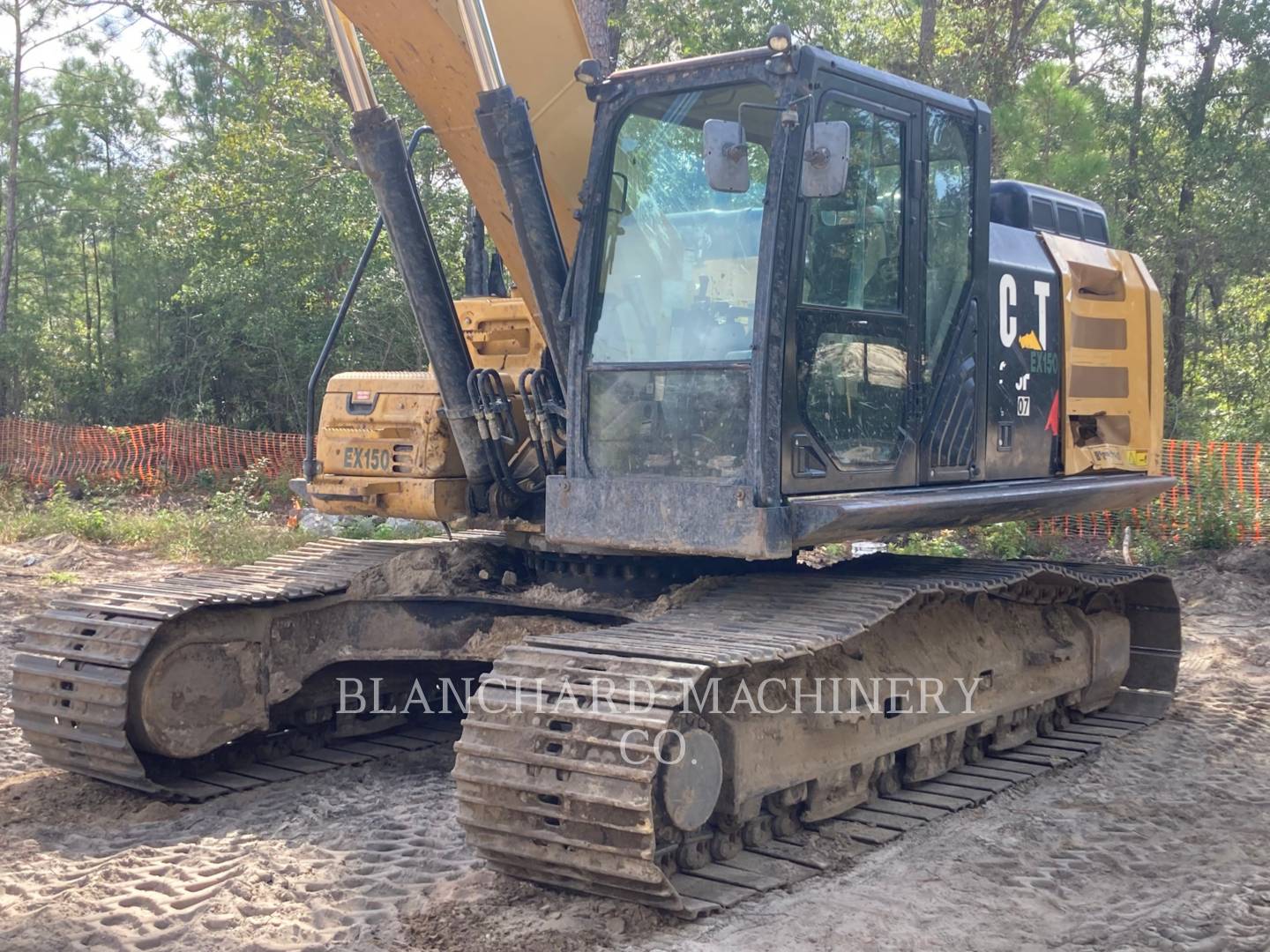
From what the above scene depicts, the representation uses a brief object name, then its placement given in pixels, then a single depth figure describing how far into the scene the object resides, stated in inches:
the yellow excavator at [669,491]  178.7
